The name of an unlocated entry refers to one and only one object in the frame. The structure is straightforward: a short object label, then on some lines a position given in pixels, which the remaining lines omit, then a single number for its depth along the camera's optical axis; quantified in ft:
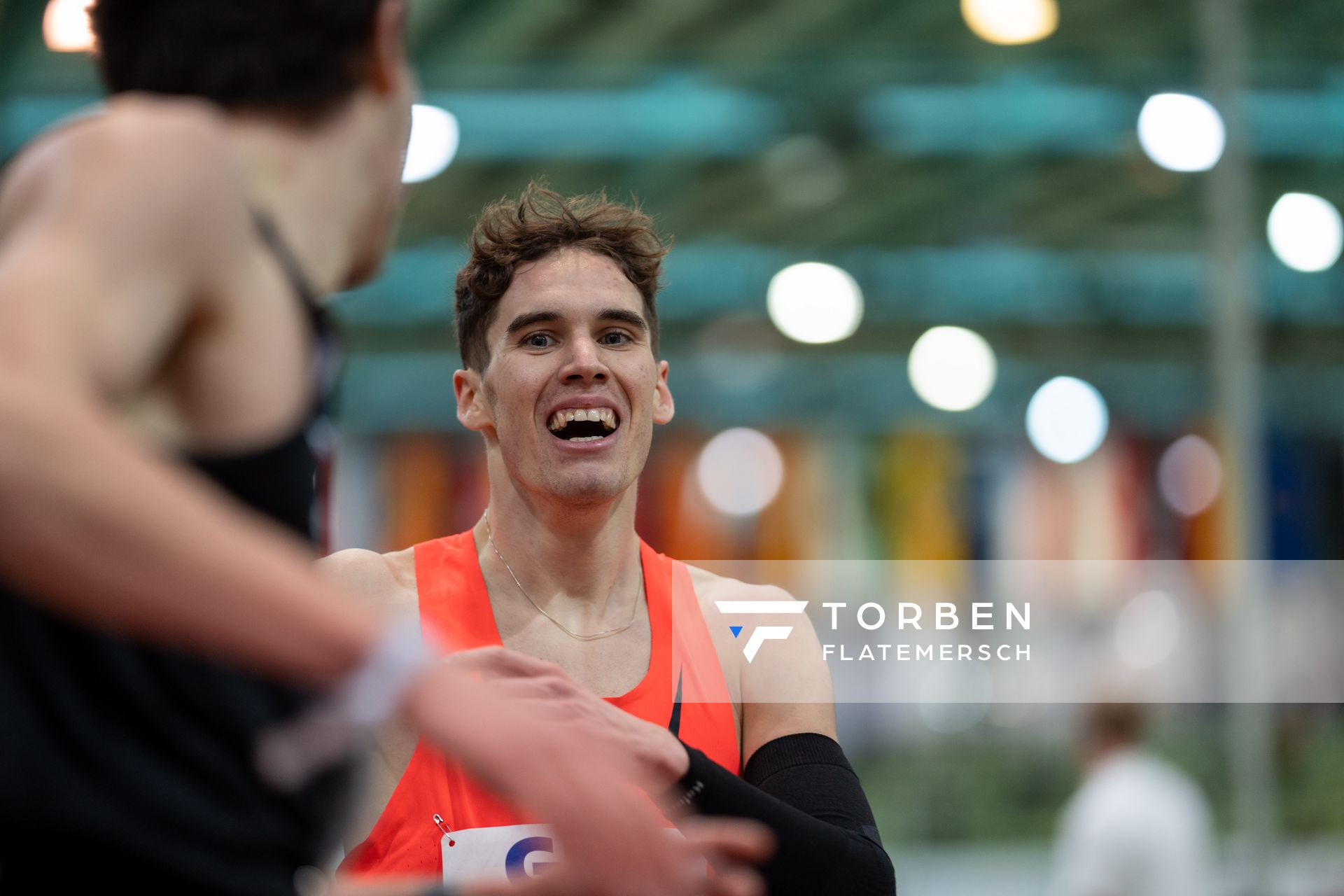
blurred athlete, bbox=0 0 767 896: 5.47
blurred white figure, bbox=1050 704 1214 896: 34.19
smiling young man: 15.14
